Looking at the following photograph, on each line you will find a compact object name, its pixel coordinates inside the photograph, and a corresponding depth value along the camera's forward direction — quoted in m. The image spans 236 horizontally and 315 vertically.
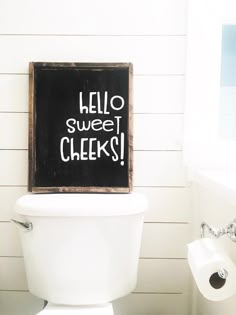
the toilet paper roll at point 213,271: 0.83
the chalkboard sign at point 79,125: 1.28
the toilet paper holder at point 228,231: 0.83
